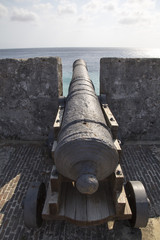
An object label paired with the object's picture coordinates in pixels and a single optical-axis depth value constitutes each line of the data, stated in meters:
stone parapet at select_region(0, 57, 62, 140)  5.97
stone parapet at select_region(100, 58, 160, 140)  5.98
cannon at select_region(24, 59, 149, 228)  2.50
